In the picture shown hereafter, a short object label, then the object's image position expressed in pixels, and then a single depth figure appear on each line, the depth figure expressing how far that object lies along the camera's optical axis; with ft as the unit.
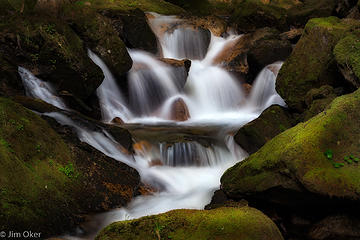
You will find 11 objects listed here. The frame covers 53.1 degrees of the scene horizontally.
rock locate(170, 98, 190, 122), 35.88
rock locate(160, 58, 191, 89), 39.68
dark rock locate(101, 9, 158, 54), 42.83
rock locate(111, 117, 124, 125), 32.32
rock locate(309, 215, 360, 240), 14.06
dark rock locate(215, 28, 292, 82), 41.16
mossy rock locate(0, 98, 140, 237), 14.16
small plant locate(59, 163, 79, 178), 17.63
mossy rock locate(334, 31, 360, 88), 22.27
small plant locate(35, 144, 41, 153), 17.30
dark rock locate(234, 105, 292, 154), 27.17
